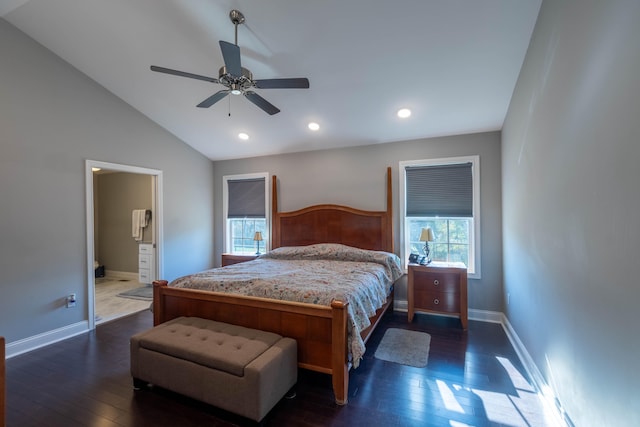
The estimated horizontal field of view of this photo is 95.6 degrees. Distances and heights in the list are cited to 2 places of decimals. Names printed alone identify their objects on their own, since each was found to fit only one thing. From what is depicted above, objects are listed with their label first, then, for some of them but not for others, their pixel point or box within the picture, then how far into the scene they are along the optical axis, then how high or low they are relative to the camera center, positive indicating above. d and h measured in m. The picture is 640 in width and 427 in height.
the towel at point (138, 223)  6.20 -0.12
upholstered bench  1.84 -1.01
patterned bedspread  2.34 -0.62
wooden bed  2.10 -0.86
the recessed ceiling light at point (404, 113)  3.56 +1.27
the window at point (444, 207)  3.89 +0.10
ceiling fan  2.18 +1.13
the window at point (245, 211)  5.26 +0.10
